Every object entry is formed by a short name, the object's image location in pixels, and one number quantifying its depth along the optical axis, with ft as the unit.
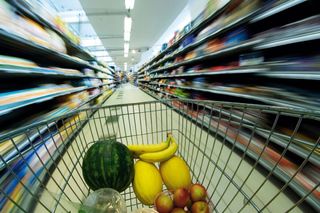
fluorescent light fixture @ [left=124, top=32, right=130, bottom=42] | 28.55
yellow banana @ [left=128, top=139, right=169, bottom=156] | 2.79
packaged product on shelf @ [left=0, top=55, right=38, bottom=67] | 3.82
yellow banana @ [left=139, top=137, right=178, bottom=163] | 2.65
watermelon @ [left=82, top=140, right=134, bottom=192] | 2.23
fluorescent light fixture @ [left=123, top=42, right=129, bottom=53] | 37.06
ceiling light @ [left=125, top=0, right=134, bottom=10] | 16.72
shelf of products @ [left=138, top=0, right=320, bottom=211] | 3.23
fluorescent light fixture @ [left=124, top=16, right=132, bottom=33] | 21.43
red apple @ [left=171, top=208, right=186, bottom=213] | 2.00
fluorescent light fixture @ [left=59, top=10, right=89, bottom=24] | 20.41
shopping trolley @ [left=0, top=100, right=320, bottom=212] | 2.73
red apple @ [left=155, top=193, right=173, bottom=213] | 2.00
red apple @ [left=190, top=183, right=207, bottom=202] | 2.10
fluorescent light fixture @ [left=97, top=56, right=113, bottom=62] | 58.49
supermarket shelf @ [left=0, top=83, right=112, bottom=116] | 3.71
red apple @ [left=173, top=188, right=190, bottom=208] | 2.05
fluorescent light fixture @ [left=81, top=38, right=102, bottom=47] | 33.54
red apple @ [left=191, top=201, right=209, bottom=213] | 1.95
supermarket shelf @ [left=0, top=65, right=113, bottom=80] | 3.70
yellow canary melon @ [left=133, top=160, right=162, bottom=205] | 2.32
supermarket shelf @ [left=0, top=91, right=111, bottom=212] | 2.01
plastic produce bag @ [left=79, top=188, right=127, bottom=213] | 1.96
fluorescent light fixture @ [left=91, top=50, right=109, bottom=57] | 47.77
